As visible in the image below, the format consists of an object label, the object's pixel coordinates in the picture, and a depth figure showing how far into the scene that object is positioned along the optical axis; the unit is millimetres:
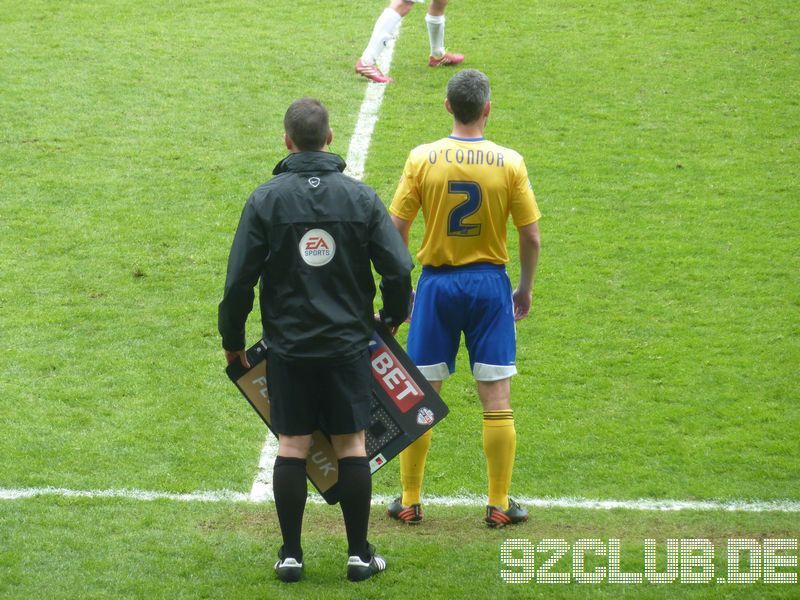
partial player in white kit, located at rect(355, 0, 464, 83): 24859
